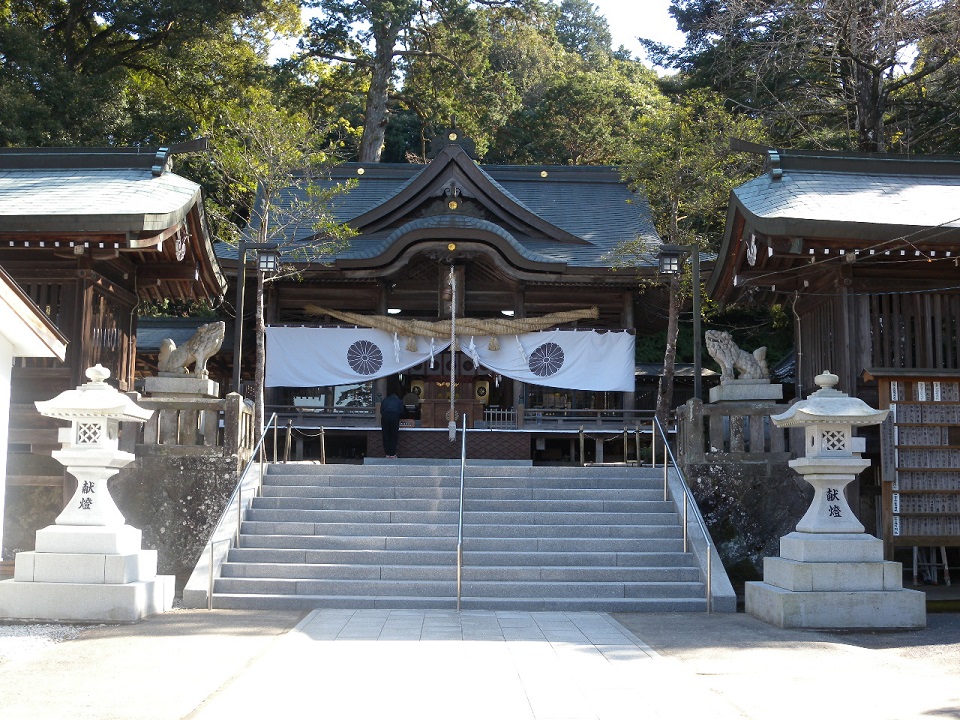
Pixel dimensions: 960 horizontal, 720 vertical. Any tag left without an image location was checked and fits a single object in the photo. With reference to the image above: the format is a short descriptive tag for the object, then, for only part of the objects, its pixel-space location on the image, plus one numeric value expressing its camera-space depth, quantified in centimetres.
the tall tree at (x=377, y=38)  2820
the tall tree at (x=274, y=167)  1598
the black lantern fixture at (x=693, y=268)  1398
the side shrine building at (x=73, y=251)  1223
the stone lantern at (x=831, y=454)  920
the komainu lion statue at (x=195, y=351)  1328
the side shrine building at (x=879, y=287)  1141
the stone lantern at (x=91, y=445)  900
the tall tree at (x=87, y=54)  2347
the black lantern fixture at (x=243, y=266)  1452
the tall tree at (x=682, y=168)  1711
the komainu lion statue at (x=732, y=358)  1331
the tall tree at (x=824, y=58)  1798
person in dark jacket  1655
